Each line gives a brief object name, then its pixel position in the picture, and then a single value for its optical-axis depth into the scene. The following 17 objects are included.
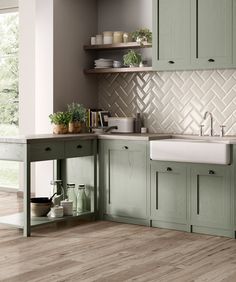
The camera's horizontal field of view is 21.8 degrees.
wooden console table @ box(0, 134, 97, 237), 5.12
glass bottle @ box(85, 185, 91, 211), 6.00
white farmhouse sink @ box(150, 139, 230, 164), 5.07
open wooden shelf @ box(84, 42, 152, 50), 6.14
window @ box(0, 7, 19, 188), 7.70
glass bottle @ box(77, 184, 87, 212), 5.95
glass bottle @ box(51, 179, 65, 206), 5.81
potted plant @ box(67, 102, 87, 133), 6.01
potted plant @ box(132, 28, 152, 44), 6.12
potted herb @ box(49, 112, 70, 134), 5.93
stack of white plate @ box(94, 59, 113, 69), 6.47
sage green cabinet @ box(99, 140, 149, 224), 5.65
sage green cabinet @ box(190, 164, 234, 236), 5.16
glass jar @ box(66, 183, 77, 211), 5.94
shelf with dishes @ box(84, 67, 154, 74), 6.10
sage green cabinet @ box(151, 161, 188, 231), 5.40
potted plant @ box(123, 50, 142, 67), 6.20
